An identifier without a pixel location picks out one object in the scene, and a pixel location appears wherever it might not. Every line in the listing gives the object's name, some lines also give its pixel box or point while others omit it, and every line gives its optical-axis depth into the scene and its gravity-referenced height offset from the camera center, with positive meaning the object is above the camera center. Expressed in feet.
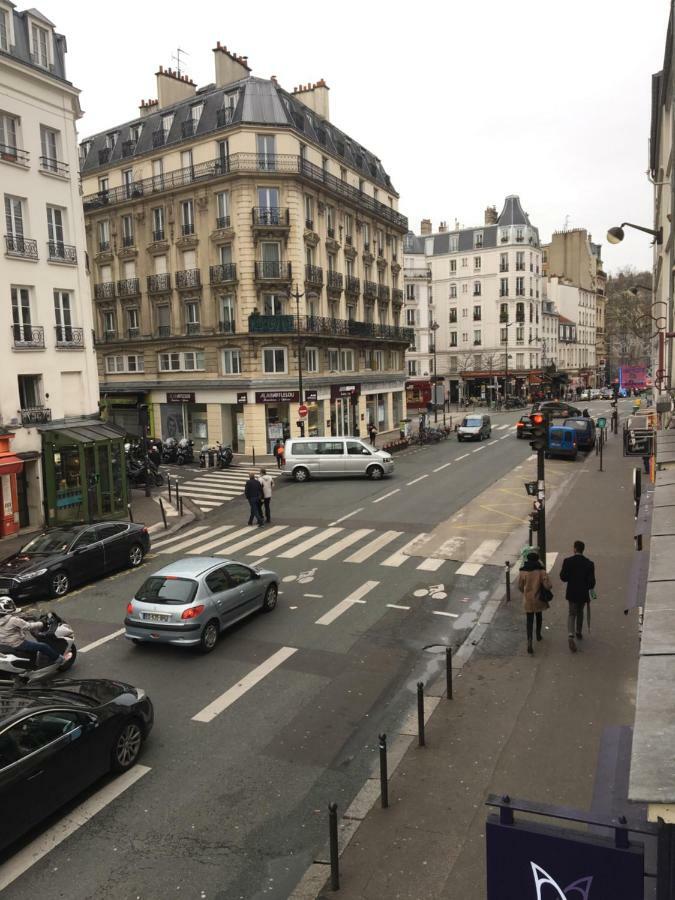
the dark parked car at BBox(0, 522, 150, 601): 48.80 -12.48
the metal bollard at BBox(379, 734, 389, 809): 23.31 -13.65
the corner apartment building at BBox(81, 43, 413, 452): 127.65 +24.76
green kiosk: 73.41 -8.84
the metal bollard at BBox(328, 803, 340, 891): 18.88 -13.20
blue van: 114.51 -11.11
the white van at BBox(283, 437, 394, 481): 101.30 -11.01
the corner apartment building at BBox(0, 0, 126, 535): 71.67 +9.87
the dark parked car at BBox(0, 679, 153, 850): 22.03 -12.21
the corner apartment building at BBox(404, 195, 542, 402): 269.85 +30.16
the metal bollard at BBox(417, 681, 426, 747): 27.43 -13.13
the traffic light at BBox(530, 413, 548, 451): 48.57 -3.95
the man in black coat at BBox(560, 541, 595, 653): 37.09 -11.08
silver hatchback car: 37.60 -12.04
